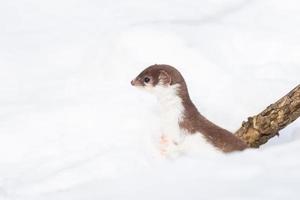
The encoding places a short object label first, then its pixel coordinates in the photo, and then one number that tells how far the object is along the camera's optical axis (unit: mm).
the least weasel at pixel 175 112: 10828
